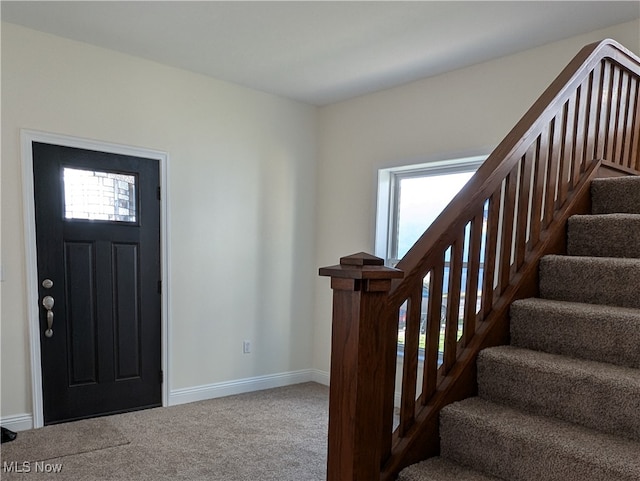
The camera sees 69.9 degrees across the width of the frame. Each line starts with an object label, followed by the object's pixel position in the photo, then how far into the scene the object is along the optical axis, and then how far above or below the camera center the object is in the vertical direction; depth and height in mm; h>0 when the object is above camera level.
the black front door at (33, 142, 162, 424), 3098 -555
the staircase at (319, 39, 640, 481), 1447 -440
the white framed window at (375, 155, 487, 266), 3689 +101
